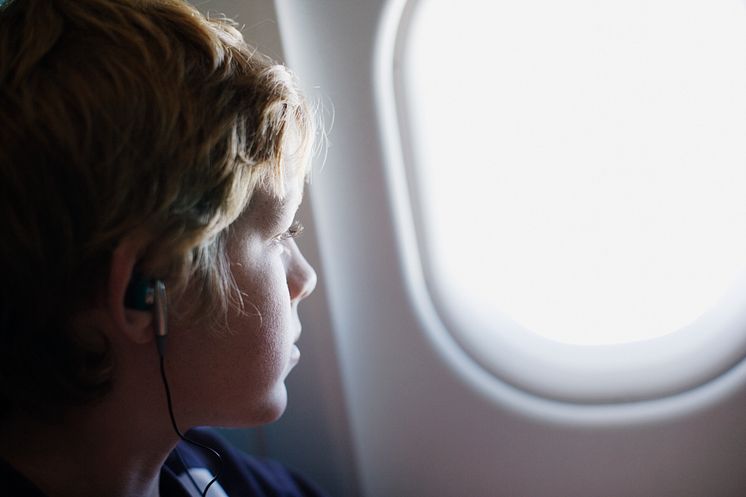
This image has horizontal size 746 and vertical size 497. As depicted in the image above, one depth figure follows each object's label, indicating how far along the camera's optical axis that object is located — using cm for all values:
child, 62
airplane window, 83
